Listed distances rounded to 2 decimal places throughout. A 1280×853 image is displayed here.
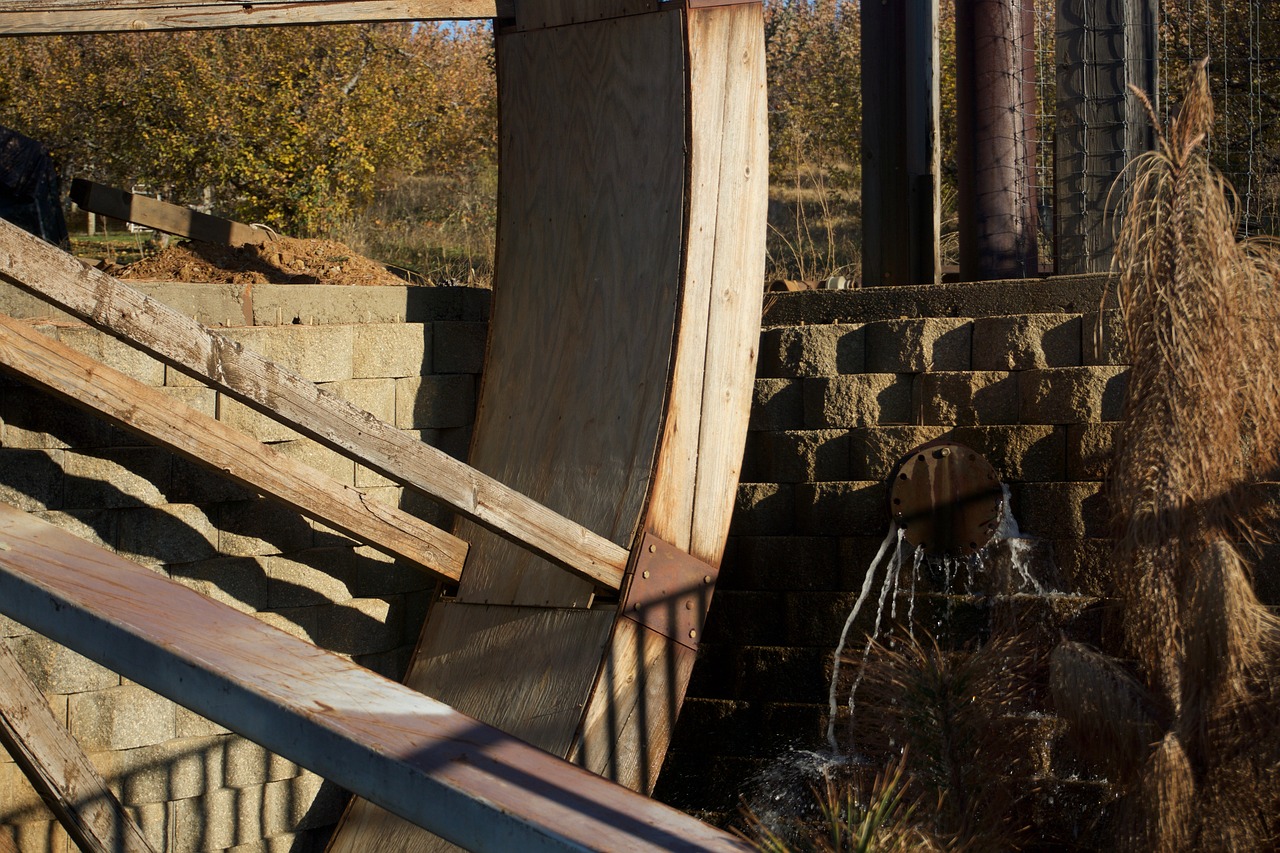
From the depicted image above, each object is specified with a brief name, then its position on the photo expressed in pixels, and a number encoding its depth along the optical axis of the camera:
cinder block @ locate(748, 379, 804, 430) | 5.32
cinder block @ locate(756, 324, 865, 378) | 5.27
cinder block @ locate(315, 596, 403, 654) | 4.70
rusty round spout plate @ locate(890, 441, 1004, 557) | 4.58
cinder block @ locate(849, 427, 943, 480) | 4.87
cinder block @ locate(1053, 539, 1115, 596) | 4.37
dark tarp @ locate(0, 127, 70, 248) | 6.12
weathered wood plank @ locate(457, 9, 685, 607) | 4.55
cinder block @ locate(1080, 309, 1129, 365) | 4.69
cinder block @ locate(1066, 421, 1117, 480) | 4.52
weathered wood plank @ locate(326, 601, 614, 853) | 4.29
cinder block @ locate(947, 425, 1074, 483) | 4.64
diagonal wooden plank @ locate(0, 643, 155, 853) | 3.67
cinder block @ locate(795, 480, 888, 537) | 4.85
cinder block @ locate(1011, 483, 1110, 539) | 4.46
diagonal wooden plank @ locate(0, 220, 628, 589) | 3.40
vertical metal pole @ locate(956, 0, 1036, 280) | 6.08
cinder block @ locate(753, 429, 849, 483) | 5.09
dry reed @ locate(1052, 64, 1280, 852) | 3.07
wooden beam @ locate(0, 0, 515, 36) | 4.21
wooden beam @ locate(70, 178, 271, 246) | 6.05
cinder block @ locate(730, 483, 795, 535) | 5.17
